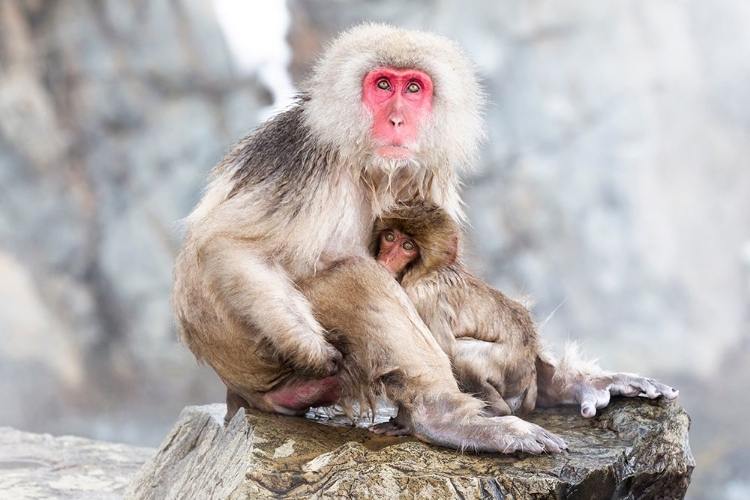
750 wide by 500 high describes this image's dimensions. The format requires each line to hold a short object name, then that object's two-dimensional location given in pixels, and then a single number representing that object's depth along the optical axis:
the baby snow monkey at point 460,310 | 7.59
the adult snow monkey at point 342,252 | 7.11
